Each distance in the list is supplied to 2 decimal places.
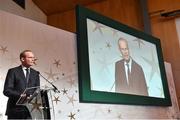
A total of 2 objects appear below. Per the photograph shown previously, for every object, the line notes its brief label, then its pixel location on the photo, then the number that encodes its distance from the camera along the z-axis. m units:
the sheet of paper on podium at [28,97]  1.59
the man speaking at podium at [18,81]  1.86
